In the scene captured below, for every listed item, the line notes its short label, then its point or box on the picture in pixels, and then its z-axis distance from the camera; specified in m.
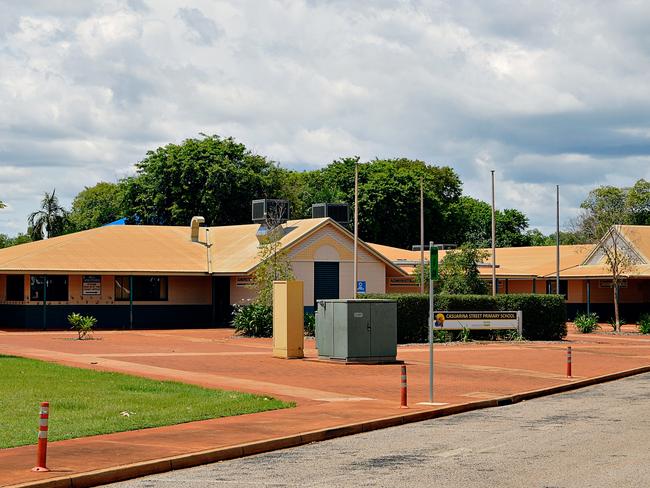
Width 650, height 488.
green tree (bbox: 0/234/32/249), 103.99
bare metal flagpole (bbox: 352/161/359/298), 42.39
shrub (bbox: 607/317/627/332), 52.23
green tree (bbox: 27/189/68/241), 82.44
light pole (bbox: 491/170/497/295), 45.76
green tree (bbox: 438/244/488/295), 47.66
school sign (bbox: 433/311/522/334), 39.16
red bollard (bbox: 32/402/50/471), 11.38
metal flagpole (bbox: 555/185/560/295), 56.72
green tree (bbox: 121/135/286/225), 70.88
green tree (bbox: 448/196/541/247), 89.38
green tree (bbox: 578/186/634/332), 50.09
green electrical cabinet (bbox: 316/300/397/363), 27.88
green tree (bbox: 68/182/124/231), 89.16
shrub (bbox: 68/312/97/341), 38.75
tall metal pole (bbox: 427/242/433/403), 18.72
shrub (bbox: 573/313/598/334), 48.38
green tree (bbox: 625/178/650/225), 100.19
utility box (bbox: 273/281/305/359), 29.31
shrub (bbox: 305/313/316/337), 41.75
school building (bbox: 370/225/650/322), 56.16
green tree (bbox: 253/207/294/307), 43.23
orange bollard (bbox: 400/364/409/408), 18.55
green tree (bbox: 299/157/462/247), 79.19
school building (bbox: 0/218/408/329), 46.16
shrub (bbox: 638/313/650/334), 48.38
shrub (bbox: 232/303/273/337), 41.09
